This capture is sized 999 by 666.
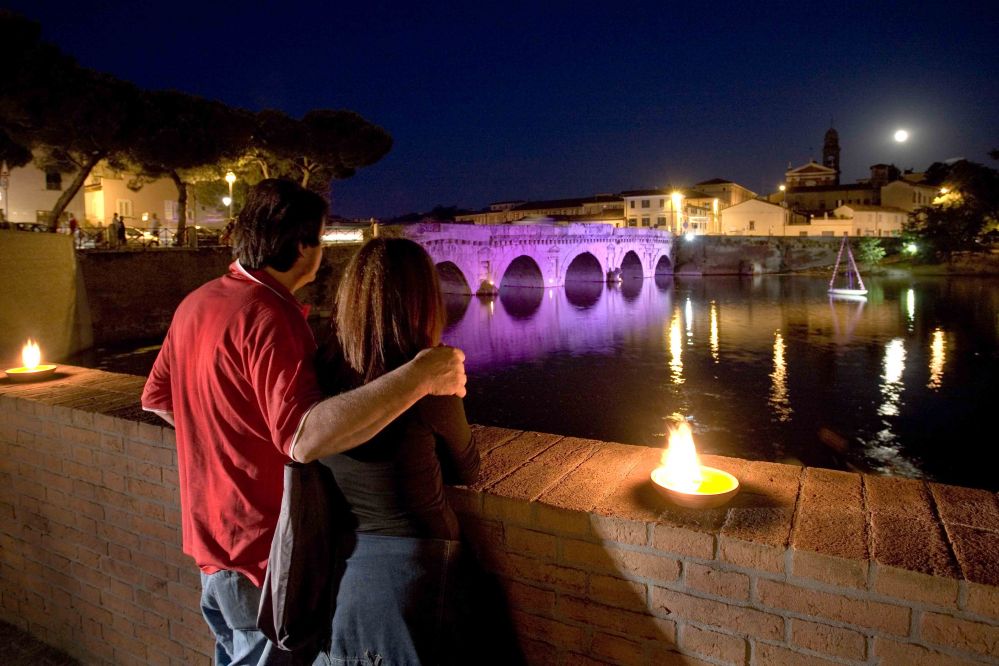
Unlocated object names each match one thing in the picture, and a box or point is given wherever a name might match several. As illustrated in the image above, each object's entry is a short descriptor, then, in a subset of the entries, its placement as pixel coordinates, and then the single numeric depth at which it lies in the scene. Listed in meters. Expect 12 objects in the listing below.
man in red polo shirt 1.79
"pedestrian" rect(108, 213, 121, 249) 27.02
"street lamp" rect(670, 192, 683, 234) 72.31
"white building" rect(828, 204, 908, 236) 72.19
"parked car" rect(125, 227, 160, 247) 29.39
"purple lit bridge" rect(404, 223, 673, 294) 45.25
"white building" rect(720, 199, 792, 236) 76.44
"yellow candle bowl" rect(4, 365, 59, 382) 4.12
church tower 98.81
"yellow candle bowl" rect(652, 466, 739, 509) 2.07
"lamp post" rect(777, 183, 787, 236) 75.88
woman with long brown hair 1.81
